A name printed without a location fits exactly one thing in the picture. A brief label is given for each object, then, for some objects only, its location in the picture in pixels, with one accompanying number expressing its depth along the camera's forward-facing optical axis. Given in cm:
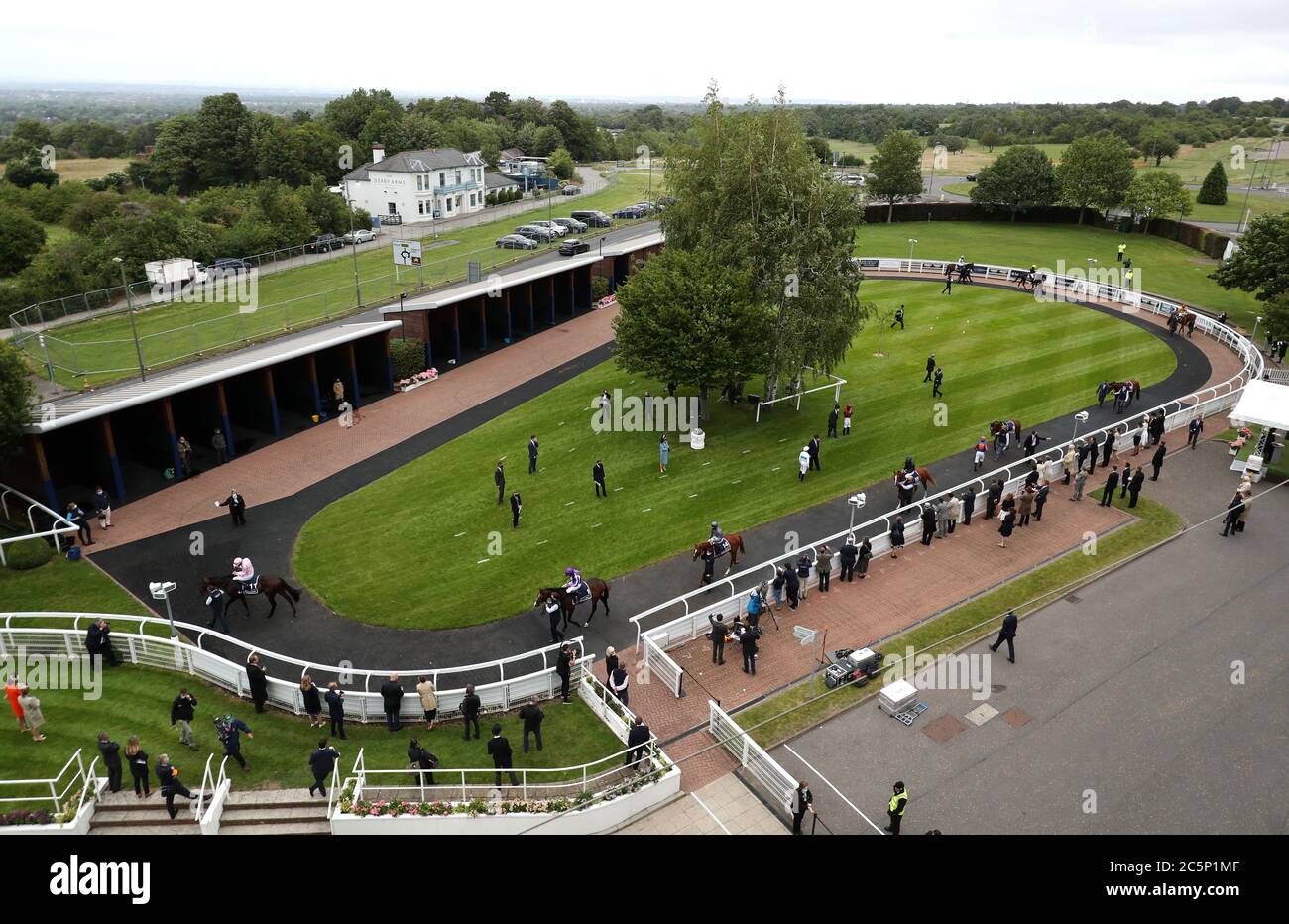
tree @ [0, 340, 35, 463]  2273
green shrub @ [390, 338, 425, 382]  3638
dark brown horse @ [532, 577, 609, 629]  1917
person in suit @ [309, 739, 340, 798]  1380
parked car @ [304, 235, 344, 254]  4828
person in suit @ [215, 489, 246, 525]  2450
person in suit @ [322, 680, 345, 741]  1534
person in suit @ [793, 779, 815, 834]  1334
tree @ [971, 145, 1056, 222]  7200
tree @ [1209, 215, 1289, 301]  4038
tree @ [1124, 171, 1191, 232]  6450
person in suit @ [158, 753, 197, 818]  1335
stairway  1382
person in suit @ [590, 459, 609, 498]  2572
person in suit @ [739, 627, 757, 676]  1736
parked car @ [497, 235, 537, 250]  5188
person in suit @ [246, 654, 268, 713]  1614
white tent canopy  2567
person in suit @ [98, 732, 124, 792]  1385
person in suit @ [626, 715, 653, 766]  1460
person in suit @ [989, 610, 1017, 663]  1762
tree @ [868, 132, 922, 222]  7369
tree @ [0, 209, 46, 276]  5356
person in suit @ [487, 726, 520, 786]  1411
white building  7069
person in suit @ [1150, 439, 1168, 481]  2611
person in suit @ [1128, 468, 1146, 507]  2411
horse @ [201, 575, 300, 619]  2011
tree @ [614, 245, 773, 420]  2878
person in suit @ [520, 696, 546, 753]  1496
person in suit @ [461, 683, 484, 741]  1553
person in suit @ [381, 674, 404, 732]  1567
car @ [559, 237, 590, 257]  4803
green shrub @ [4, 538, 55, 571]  2252
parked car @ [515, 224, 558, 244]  5638
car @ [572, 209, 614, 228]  6531
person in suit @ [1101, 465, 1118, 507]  2427
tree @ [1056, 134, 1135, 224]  6781
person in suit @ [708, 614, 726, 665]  1770
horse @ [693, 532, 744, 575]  2133
